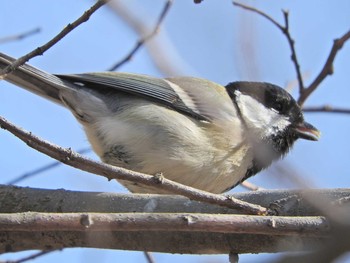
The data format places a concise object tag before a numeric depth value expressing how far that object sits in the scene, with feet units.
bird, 20.85
